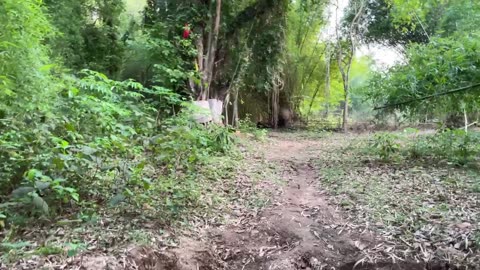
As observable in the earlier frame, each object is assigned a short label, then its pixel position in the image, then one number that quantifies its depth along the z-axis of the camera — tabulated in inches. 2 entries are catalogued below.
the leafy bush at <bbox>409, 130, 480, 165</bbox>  184.9
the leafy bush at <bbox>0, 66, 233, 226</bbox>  105.9
